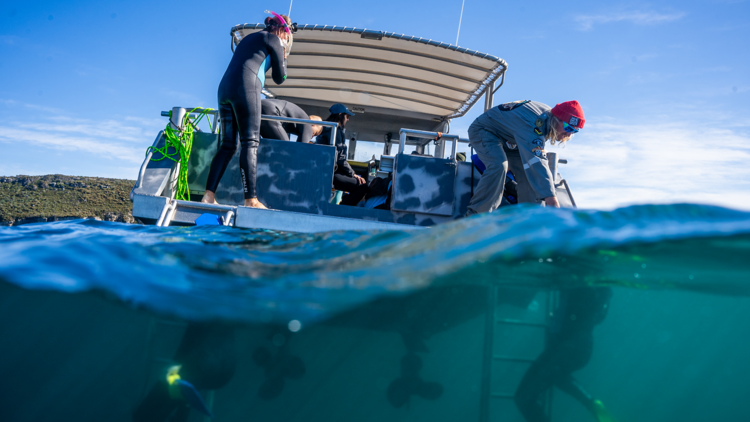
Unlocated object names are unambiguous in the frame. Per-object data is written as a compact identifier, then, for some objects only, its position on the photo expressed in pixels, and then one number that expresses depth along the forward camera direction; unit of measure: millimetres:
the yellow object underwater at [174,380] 3049
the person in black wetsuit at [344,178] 5379
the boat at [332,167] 4012
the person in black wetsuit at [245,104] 4184
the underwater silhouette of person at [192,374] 3051
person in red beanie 4266
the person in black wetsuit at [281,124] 5070
